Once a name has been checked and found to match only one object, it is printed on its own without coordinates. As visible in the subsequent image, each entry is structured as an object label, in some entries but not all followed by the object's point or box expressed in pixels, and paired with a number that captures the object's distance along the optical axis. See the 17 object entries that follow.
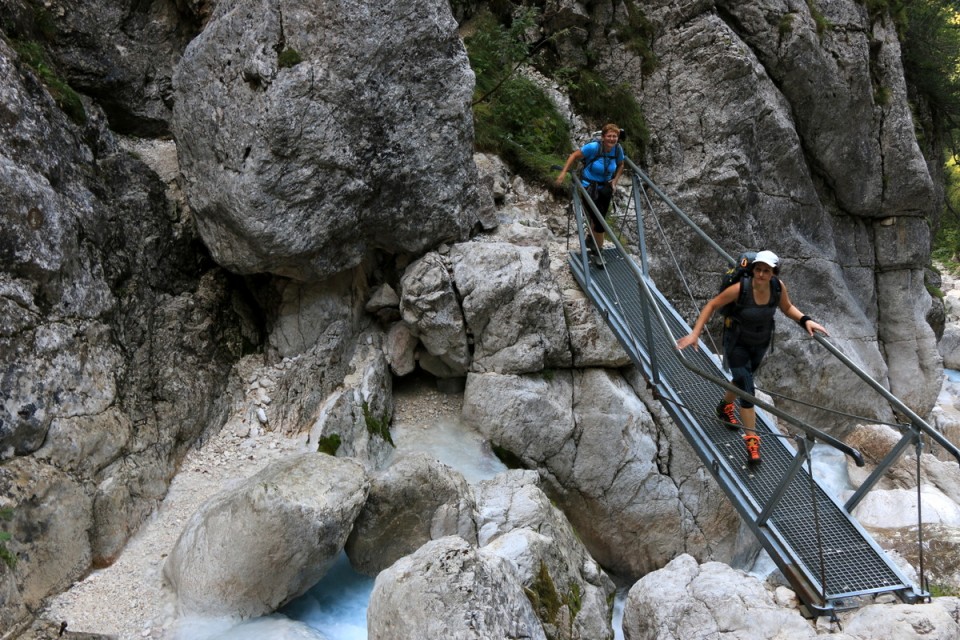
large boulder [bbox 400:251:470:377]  8.63
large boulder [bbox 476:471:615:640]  5.96
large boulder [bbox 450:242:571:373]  8.68
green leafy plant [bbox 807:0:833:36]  13.59
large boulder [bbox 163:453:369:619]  5.64
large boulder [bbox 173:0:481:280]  7.66
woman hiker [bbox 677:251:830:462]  6.22
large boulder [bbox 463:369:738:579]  8.66
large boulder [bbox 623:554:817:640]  5.01
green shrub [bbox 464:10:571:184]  10.98
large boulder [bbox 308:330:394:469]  7.95
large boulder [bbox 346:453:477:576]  6.55
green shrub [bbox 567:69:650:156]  12.94
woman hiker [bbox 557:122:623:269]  8.68
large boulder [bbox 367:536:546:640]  4.51
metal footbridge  5.42
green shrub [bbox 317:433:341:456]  7.75
